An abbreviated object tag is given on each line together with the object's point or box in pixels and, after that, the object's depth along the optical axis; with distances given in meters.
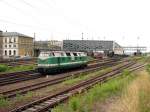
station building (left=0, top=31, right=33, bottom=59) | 107.88
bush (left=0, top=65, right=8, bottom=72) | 32.01
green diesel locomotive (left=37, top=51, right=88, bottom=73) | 29.75
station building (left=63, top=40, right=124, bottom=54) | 127.03
